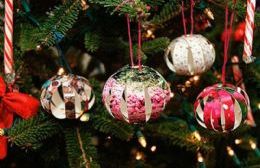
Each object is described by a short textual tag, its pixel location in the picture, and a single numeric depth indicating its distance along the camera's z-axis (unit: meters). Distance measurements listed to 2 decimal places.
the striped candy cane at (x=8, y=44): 0.85
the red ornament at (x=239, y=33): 1.27
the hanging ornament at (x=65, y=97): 0.88
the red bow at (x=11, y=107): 0.86
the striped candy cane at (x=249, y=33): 0.85
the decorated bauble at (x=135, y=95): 0.82
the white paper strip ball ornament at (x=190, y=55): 0.88
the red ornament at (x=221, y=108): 0.83
